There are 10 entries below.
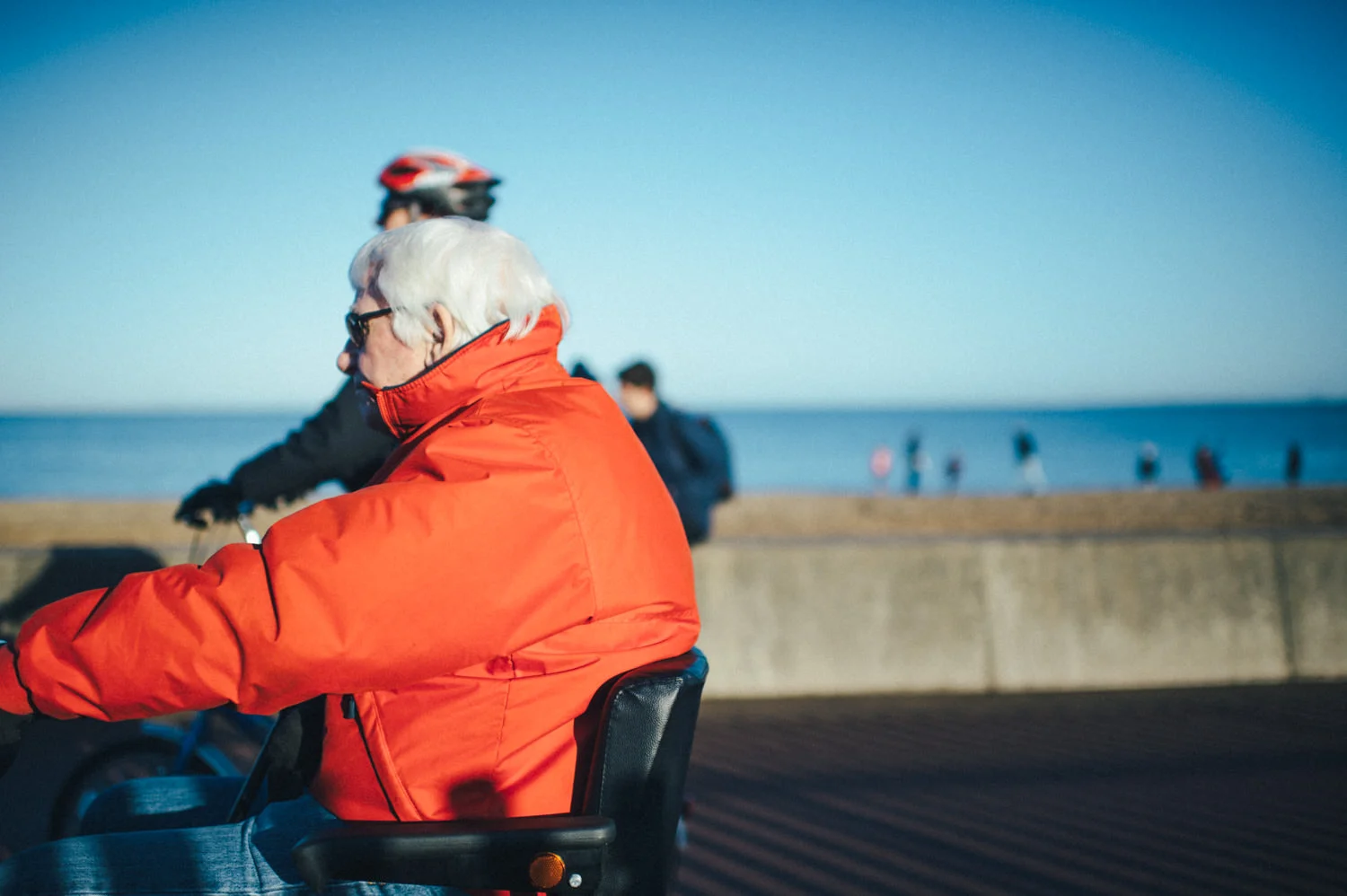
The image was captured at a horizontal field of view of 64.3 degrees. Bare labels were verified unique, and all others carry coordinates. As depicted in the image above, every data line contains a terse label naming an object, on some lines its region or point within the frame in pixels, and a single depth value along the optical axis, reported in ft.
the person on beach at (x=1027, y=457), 121.29
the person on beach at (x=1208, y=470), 105.81
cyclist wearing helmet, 10.23
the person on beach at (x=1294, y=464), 112.68
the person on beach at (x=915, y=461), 124.26
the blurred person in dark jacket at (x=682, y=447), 18.35
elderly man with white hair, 5.20
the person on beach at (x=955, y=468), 118.11
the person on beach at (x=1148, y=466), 118.01
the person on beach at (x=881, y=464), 128.15
